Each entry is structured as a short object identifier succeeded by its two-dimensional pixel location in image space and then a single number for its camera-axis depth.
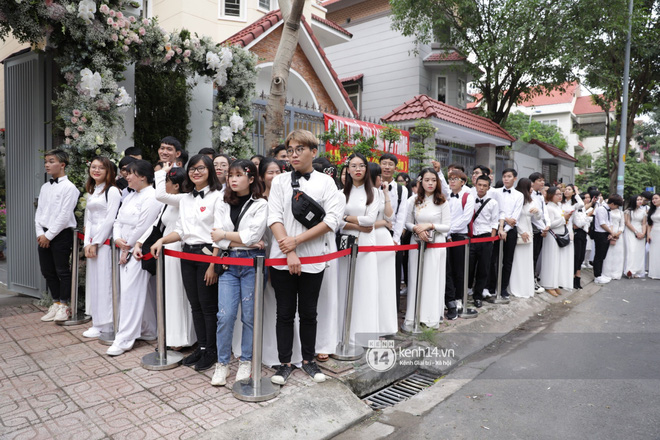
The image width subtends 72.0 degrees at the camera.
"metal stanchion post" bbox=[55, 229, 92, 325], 5.37
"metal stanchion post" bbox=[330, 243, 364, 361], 4.52
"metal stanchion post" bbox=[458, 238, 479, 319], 6.32
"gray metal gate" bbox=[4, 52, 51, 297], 6.18
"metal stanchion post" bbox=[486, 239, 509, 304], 7.28
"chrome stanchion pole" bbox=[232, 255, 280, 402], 3.66
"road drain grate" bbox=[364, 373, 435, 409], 4.15
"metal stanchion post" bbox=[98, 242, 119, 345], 4.68
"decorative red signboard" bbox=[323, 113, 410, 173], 9.25
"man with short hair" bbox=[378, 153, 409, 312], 5.82
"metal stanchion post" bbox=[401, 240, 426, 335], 5.50
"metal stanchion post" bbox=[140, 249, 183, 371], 4.15
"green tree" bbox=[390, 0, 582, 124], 13.47
